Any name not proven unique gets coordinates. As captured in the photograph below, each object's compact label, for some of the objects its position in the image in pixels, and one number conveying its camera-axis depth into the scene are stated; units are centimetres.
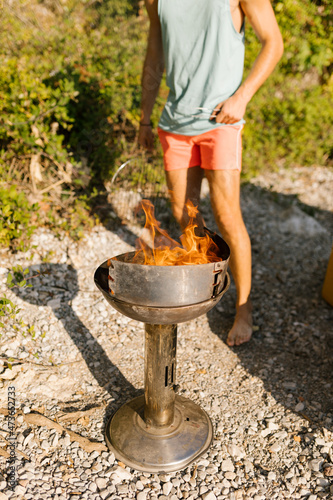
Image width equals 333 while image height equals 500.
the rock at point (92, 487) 207
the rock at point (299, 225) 471
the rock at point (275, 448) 234
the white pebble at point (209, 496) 208
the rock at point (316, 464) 223
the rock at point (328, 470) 219
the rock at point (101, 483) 208
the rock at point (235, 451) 232
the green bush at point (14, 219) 334
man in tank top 248
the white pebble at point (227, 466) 224
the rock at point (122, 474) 214
